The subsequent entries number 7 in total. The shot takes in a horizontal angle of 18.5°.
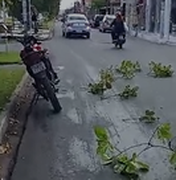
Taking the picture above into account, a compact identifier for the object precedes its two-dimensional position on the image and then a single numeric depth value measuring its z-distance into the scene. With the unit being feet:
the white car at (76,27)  124.47
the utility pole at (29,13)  106.46
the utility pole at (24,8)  99.04
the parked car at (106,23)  163.22
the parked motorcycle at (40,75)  32.40
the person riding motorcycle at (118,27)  89.61
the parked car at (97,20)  199.91
